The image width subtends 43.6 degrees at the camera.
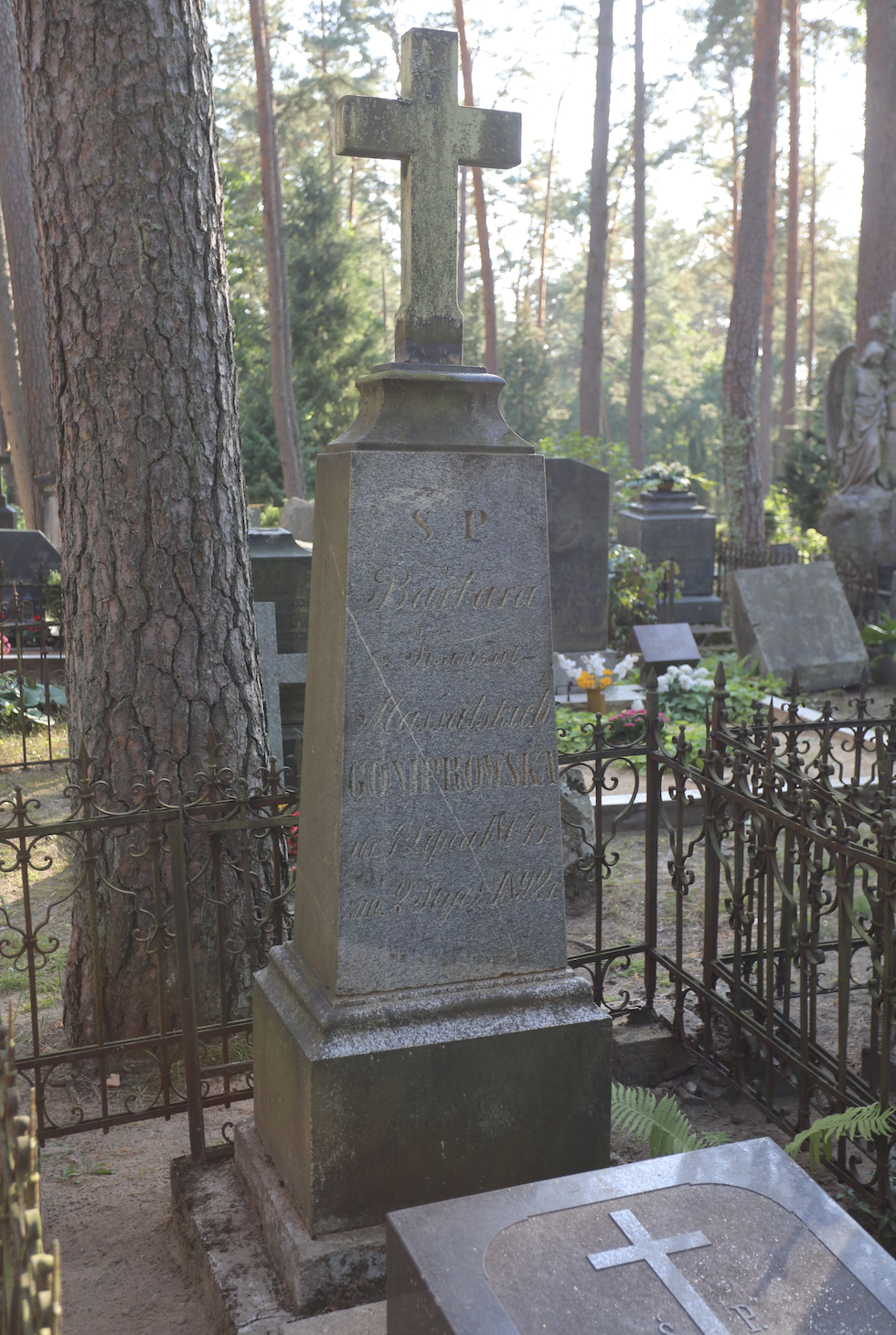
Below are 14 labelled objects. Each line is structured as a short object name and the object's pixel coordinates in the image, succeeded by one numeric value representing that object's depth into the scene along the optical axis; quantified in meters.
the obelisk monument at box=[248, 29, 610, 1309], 2.62
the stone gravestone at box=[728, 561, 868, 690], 9.70
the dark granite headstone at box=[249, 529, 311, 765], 6.37
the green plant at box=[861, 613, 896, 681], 10.23
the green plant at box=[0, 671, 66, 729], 8.48
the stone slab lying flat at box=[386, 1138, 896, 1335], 1.80
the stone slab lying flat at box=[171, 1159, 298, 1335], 2.54
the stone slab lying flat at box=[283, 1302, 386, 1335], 2.38
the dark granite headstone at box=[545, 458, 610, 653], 10.02
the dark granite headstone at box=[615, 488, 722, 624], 13.24
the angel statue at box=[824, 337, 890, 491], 13.47
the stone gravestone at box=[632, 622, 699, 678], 9.66
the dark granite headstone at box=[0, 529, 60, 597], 10.70
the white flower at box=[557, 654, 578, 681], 8.92
